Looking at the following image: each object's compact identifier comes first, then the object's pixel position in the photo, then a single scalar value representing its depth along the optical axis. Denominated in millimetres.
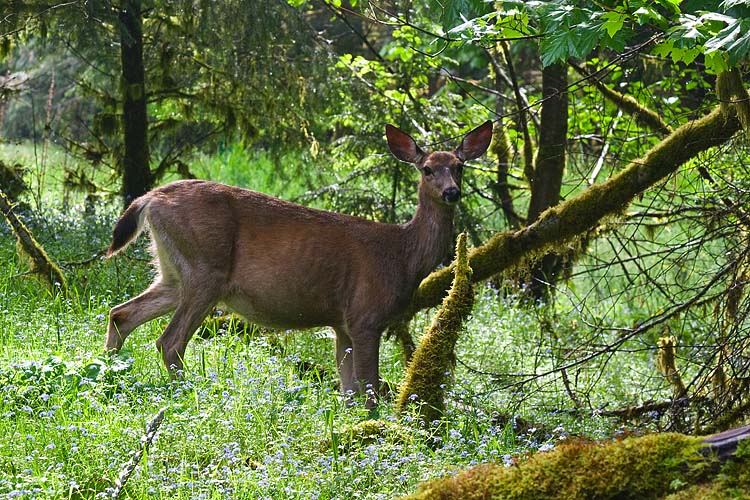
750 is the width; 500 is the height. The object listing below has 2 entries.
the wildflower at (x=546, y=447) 8089
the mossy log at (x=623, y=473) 5590
